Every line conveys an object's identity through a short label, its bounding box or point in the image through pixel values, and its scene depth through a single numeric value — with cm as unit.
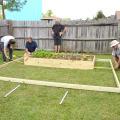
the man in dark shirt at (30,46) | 500
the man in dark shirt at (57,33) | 638
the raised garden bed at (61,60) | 417
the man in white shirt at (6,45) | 471
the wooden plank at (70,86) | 267
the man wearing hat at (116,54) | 411
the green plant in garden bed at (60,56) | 433
